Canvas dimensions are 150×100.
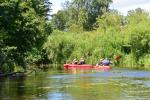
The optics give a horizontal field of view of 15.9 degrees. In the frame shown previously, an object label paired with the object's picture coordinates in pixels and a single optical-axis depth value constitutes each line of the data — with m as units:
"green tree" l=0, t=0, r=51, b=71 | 49.88
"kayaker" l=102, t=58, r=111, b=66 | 68.69
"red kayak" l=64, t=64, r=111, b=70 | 65.95
